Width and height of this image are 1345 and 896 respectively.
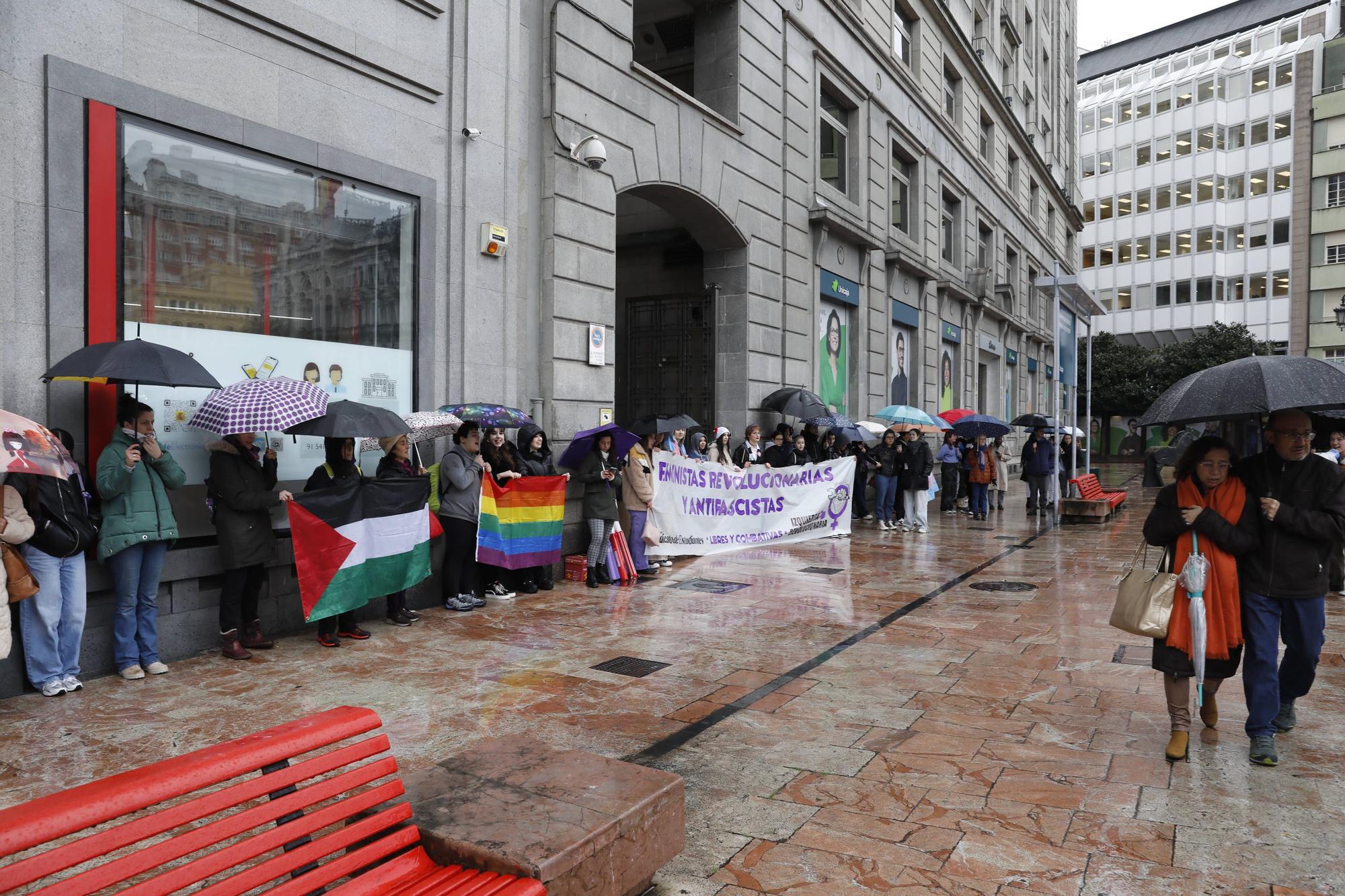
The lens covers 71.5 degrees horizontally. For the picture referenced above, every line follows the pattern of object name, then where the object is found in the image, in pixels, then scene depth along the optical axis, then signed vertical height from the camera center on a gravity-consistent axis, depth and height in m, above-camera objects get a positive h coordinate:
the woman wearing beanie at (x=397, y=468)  8.20 -0.27
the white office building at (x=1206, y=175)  54.19 +16.39
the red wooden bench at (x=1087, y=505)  18.22 -1.28
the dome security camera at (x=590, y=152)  11.02 +3.42
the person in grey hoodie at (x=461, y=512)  8.95 -0.72
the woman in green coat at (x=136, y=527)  6.29 -0.62
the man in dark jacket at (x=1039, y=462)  19.14 -0.46
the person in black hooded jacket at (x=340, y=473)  7.64 -0.30
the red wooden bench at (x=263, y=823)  1.85 -0.89
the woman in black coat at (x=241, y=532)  6.99 -0.72
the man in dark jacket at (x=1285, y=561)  4.63 -0.60
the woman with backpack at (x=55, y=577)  5.81 -0.91
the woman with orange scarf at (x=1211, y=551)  4.77 -0.57
